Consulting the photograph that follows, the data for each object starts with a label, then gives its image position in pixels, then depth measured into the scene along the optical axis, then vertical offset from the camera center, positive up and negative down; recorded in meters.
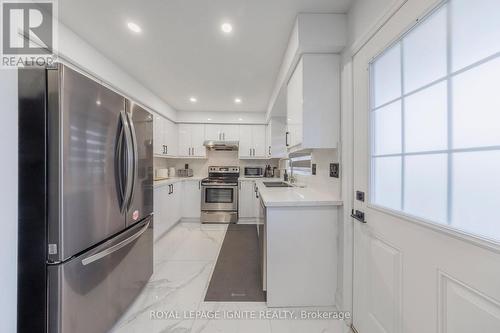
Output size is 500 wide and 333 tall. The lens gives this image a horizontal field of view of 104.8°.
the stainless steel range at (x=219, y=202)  3.99 -0.76
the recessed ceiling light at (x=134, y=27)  1.64 +1.21
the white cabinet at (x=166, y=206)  2.90 -0.70
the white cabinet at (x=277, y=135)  3.78 +0.60
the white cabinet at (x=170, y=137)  3.73 +0.58
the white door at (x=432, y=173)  0.66 -0.03
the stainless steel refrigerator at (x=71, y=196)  1.00 -0.18
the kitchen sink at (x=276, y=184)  2.95 -0.30
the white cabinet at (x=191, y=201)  4.04 -0.75
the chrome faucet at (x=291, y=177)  3.13 -0.20
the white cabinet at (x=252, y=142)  4.35 +0.53
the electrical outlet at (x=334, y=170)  1.66 -0.04
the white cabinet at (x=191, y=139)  4.29 +0.58
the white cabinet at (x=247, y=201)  4.02 -0.75
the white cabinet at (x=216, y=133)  4.31 +0.73
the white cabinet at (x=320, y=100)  1.63 +0.55
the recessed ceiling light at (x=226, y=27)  1.65 +1.20
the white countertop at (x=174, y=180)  2.97 -0.28
